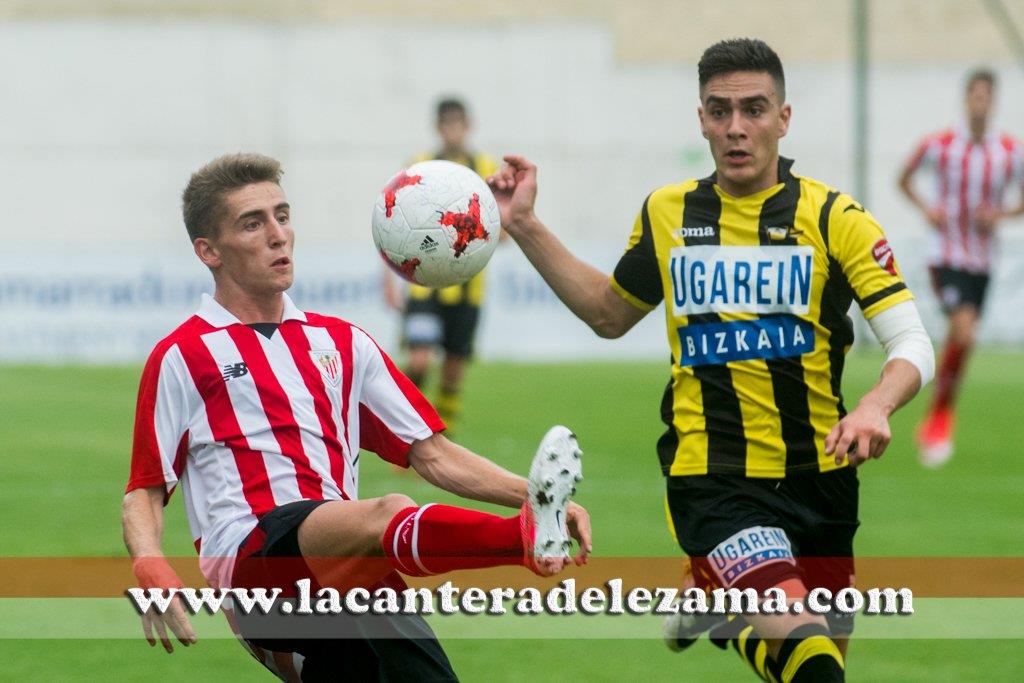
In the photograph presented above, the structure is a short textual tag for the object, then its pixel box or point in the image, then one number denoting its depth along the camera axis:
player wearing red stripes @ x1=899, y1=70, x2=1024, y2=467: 22.33
